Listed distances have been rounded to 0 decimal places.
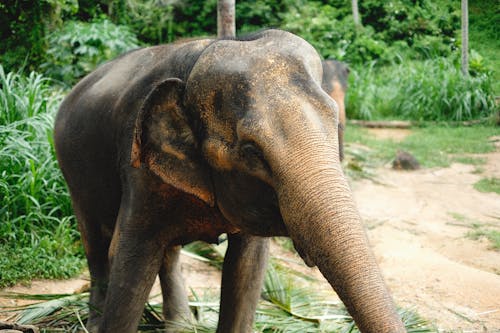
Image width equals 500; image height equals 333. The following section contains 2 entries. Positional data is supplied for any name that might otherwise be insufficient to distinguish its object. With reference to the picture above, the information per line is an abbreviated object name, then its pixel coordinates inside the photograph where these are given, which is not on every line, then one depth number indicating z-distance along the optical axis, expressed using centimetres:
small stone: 826
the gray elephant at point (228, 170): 193
